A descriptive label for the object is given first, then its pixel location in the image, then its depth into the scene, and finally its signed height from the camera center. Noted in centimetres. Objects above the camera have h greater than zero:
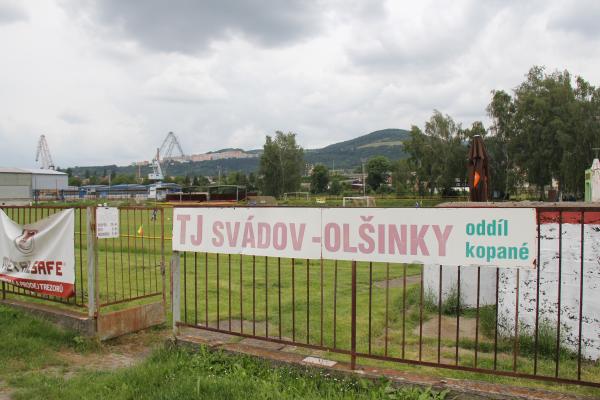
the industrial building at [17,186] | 7869 +5
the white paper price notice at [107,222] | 634 -48
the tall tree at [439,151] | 5994 +425
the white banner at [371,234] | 384 -44
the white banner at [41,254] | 639 -93
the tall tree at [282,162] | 9188 +432
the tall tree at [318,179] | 13325 +161
